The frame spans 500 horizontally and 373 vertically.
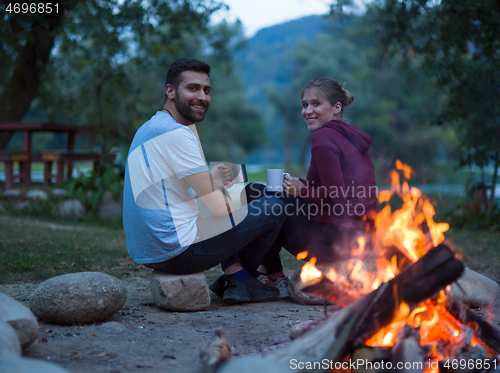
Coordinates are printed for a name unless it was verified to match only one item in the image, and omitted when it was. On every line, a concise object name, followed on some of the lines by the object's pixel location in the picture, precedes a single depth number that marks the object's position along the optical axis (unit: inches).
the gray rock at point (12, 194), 375.2
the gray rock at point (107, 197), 379.6
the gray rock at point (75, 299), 118.6
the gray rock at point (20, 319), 92.7
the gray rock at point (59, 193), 378.3
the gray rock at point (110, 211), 374.3
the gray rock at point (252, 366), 71.6
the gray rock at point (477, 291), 145.6
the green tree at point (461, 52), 298.3
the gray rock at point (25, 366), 67.2
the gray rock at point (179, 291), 135.0
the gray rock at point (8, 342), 79.1
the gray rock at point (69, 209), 364.8
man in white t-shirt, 129.8
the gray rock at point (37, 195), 371.9
